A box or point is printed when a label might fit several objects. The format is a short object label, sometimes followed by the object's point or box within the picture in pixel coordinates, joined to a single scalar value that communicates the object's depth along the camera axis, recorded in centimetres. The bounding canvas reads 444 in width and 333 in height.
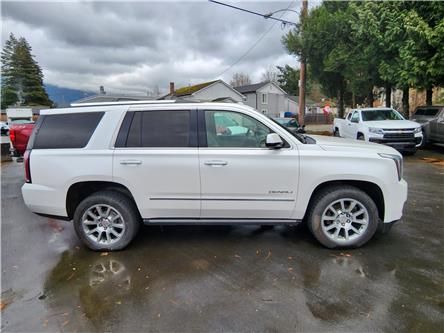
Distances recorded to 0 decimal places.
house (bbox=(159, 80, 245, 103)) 3544
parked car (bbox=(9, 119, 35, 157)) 997
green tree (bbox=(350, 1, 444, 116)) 1121
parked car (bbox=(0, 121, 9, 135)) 3374
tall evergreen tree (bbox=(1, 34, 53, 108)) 6506
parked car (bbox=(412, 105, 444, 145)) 1225
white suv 376
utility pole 1745
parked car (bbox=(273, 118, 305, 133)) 1960
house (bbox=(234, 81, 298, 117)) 4609
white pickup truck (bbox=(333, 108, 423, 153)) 1086
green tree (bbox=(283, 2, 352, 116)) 1617
